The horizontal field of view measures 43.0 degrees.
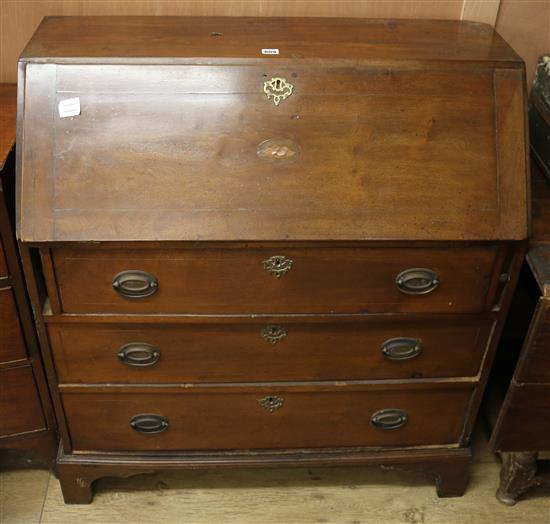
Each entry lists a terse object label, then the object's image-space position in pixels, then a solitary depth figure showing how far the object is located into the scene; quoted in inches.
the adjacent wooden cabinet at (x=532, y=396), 56.7
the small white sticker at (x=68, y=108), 53.5
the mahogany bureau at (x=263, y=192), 53.3
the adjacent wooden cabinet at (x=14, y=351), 55.7
